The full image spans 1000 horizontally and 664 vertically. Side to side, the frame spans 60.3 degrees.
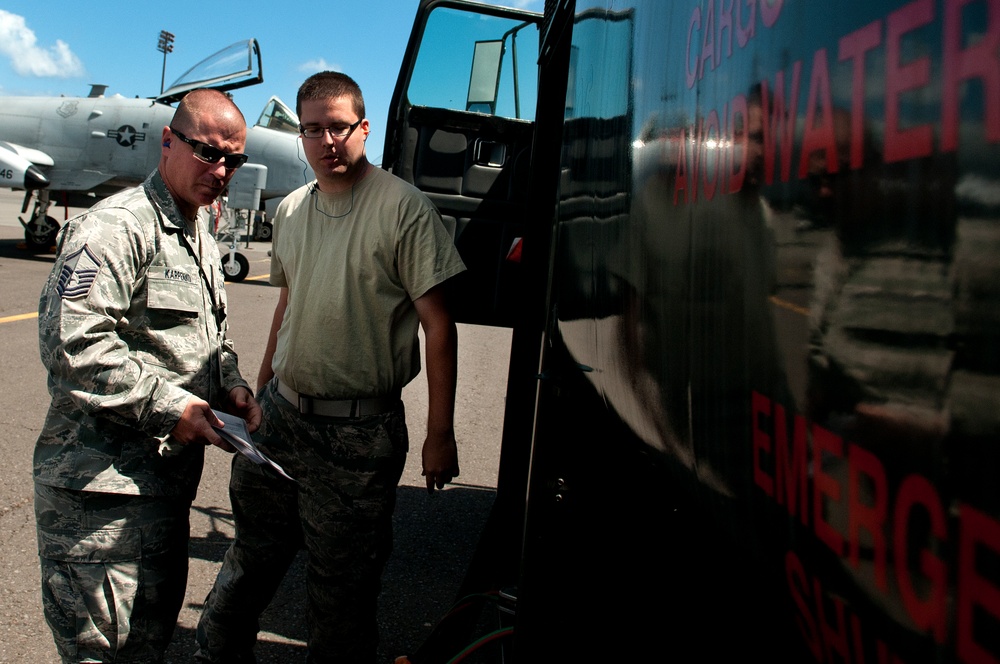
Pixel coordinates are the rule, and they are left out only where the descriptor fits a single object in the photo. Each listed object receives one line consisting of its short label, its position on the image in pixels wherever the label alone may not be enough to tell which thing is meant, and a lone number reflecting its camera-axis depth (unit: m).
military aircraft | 15.87
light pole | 64.16
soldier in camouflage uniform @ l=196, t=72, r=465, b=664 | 2.47
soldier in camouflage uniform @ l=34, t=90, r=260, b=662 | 1.98
